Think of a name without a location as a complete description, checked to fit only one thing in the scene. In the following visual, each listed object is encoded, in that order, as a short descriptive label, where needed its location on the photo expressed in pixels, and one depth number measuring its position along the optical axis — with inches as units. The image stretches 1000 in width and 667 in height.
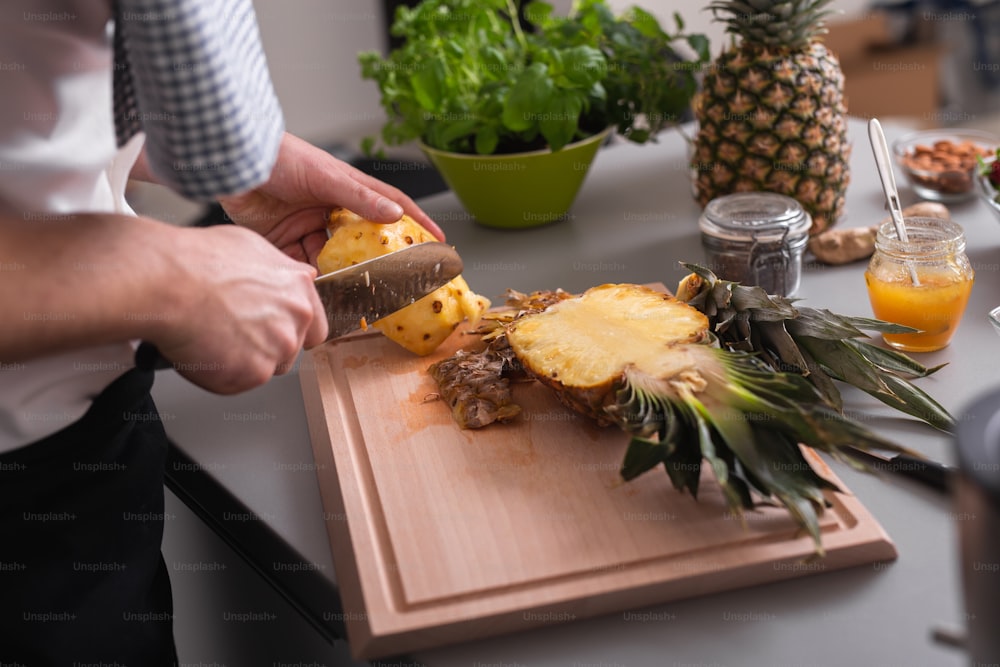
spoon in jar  52.0
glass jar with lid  55.8
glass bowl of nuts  66.8
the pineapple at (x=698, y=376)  37.5
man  34.0
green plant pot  67.6
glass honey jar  50.1
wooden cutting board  35.9
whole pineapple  61.1
